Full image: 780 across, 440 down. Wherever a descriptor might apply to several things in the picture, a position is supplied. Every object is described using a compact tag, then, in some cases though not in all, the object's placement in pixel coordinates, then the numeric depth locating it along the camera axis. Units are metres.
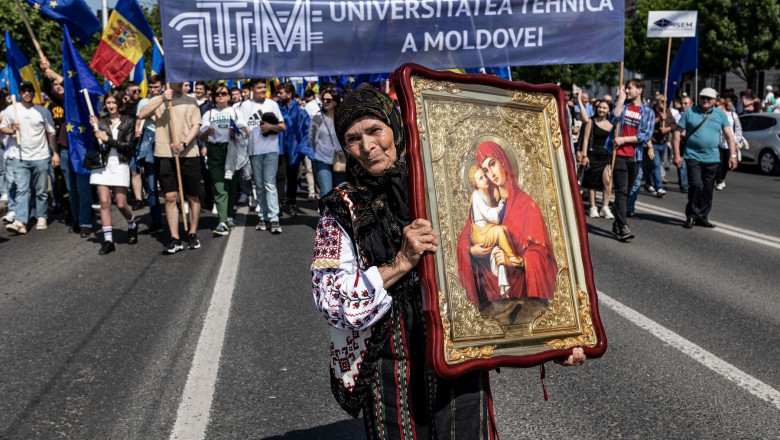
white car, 20.48
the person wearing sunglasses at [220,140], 11.36
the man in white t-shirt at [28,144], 12.02
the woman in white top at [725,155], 15.50
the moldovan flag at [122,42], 11.00
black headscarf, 2.54
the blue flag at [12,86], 12.85
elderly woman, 2.54
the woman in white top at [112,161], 10.16
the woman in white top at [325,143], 11.45
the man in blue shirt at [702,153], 11.51
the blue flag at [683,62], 16.66
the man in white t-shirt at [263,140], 11.53
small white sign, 17.05
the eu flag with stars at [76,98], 10.95
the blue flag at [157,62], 13.05
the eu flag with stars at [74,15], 11.03
